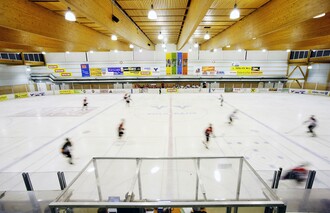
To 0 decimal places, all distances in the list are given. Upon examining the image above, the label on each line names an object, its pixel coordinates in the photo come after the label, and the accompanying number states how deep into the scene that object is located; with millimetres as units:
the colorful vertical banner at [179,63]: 28456
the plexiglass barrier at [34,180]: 4223
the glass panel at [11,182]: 4531
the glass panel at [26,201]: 3381
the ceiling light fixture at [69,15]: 4902
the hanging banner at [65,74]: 29234
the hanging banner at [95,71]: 29062
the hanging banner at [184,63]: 28214
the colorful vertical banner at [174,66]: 28781
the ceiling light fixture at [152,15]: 5013
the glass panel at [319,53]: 24906
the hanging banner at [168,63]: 28600
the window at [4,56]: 23500
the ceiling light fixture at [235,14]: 4727
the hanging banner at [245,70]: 28750
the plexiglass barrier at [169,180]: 4309
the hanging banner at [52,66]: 29156
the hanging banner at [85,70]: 29094
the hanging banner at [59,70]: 29203
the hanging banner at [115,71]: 28892
